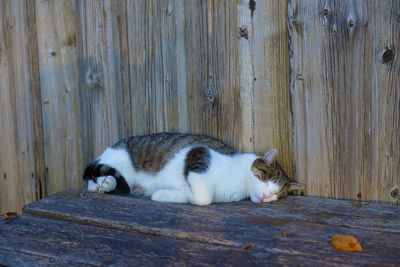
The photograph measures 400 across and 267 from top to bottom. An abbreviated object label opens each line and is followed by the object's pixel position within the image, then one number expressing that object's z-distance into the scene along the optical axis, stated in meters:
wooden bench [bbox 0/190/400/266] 2.11
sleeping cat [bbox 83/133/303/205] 2.36
